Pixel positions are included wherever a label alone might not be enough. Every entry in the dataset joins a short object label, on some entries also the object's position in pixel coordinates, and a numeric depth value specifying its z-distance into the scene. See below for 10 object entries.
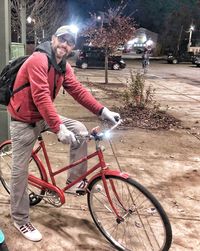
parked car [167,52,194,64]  37.73
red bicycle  3.04
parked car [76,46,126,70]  25.38
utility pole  5.11
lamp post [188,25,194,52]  49.16
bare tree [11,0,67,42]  27.81
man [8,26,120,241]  2.90
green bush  8.87
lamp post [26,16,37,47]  26.13
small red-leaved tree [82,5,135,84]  15.20
